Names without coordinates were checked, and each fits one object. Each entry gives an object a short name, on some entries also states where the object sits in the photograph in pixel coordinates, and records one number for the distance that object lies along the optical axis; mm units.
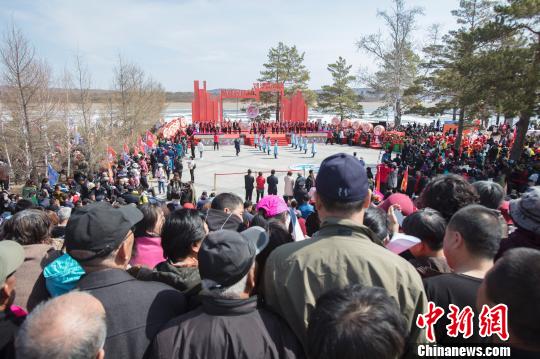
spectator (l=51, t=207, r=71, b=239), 4375
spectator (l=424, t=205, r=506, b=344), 1808
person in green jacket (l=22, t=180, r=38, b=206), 9414
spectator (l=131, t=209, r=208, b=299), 2127
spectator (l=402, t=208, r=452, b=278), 2350
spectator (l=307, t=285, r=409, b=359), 1182
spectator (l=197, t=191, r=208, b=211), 7995
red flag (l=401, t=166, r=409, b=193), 11910
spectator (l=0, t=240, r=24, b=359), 1783
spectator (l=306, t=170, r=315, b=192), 11826
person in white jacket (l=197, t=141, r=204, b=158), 22219
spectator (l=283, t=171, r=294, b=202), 12445
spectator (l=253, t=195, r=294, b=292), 2258
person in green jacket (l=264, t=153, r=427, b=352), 1521
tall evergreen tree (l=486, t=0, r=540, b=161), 13852
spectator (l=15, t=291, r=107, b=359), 1254
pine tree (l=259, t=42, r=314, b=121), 41531
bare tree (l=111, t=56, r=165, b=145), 28394
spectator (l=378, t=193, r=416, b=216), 4121
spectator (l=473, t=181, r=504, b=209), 3521
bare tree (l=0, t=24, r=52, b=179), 12867
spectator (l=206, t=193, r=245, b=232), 3219
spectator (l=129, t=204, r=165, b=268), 2822
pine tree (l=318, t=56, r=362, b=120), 40281
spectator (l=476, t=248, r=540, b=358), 1399
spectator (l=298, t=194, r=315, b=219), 6682
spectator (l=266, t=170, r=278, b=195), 12595
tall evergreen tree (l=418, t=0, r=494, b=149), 15891
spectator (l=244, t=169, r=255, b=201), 12695
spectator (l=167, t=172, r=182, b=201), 11161
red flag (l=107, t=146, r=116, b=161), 14814
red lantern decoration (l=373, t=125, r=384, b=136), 26531
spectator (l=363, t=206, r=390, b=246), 2961
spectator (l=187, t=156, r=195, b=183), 21984
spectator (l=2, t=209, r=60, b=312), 2192
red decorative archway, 32531
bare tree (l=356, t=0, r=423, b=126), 32000
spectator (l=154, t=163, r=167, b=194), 14758
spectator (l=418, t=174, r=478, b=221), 3031
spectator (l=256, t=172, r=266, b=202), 12758
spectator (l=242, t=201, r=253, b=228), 4641
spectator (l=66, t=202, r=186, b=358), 1714
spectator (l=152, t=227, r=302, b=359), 1487
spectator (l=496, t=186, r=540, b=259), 2443
